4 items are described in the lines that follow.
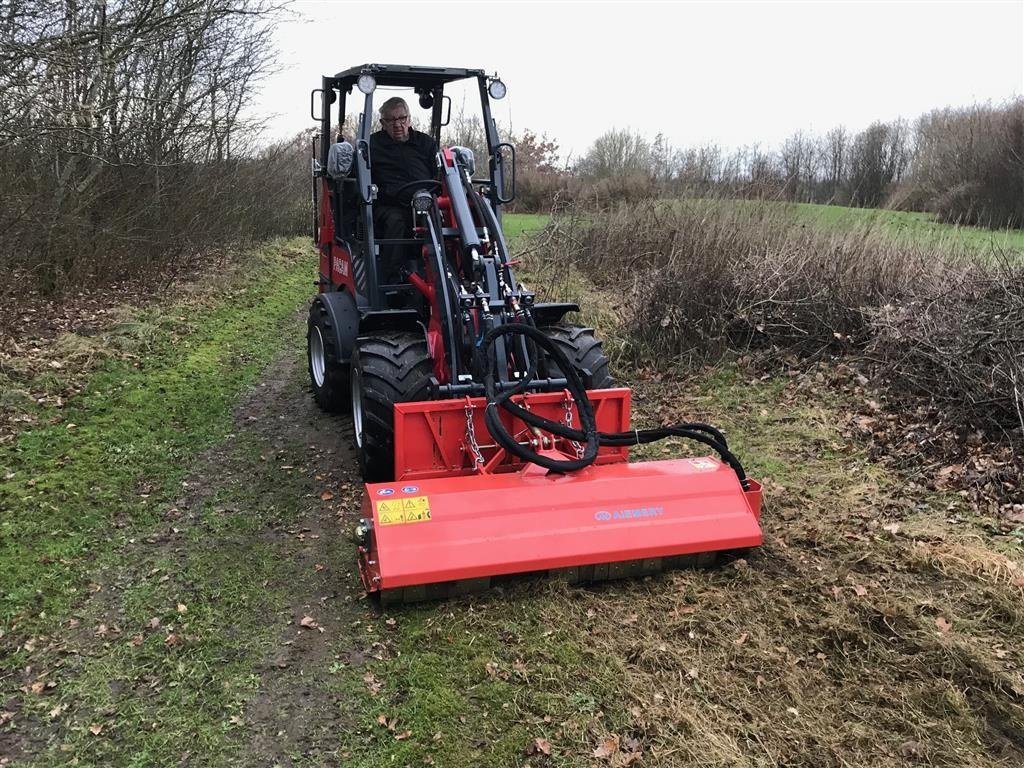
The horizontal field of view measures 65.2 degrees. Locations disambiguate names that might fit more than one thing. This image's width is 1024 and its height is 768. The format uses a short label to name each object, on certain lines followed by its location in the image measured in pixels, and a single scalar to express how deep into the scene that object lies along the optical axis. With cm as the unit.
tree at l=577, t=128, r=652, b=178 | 1759
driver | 613
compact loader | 395
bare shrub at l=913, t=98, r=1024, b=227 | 1867
